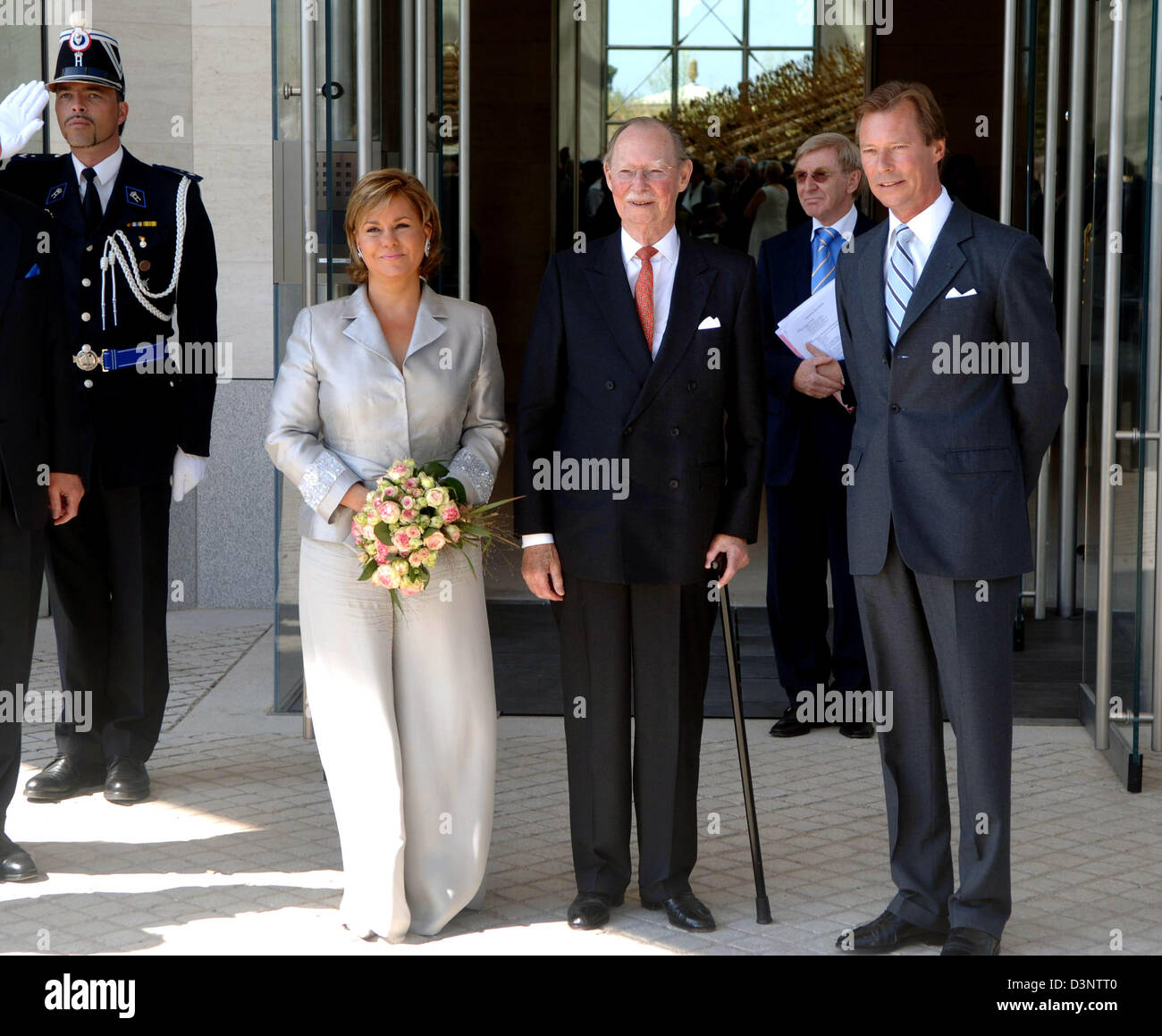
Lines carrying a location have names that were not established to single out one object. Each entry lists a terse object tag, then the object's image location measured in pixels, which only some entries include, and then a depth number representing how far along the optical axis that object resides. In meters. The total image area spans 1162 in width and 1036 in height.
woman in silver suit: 4.09
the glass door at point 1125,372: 5.49
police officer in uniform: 5.29
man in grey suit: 3.85
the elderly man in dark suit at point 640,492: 4.13
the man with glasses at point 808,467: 5.90
